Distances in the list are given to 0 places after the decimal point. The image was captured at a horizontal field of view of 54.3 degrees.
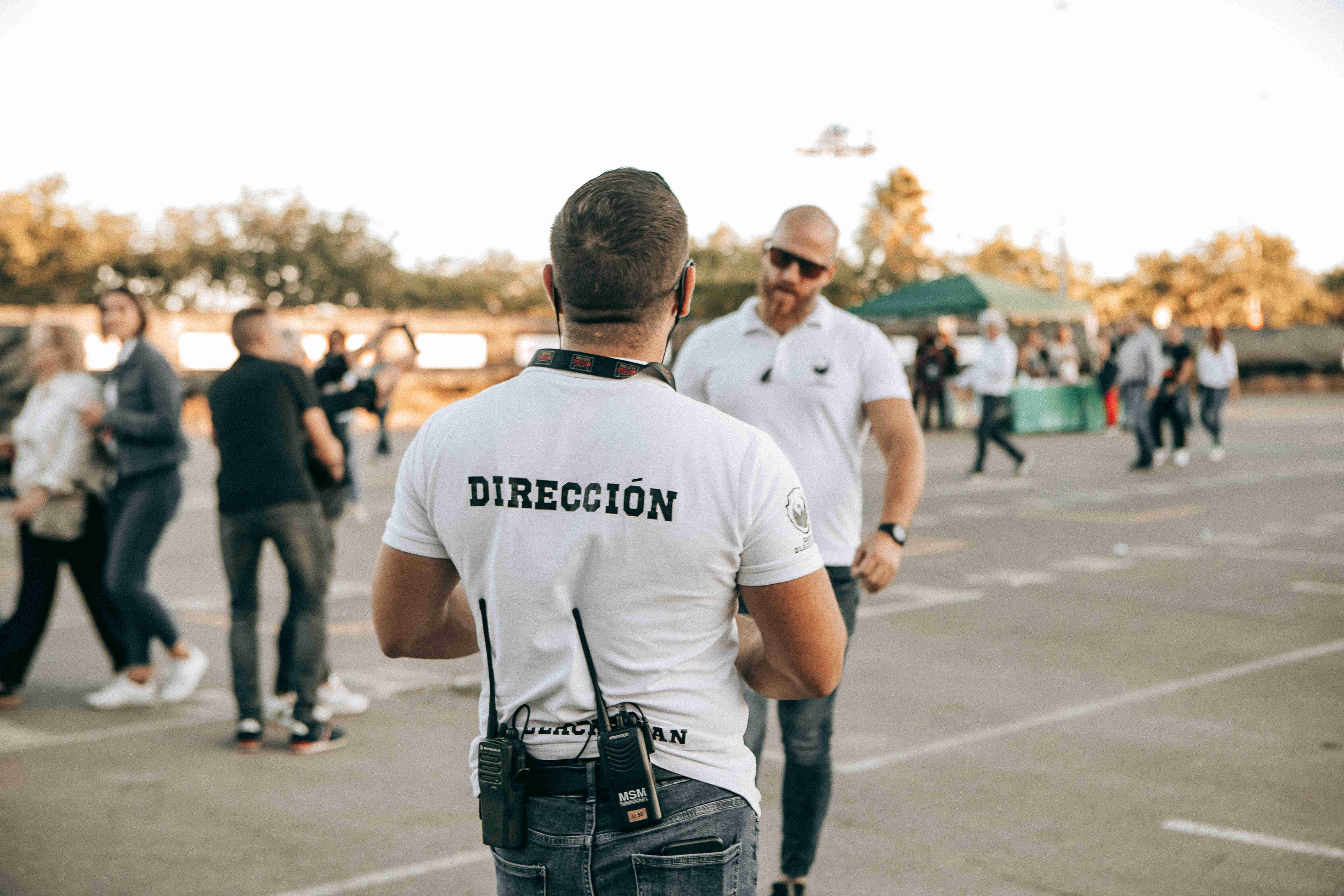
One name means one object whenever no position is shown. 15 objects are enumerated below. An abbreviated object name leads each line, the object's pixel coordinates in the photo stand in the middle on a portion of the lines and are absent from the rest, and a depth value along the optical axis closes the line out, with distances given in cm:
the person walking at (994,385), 1670
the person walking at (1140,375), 1756
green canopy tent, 2561
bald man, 365
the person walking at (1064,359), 2511
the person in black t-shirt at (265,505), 534
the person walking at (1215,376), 1975
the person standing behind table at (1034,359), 2580
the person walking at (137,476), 611
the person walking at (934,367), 2528
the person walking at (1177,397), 1816
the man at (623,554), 179
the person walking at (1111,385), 2467
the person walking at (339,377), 575
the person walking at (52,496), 627
